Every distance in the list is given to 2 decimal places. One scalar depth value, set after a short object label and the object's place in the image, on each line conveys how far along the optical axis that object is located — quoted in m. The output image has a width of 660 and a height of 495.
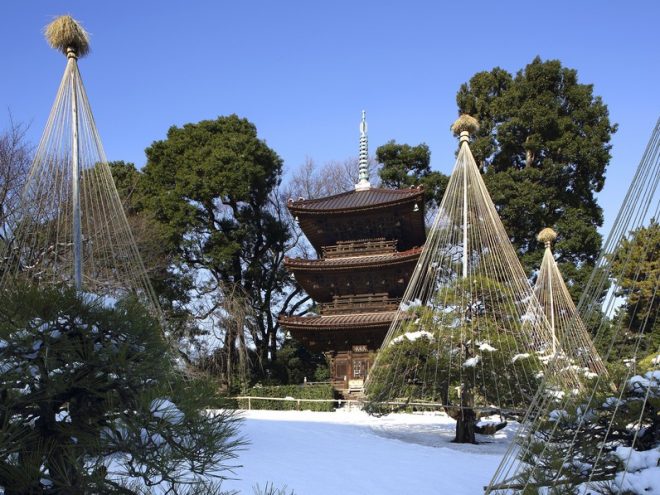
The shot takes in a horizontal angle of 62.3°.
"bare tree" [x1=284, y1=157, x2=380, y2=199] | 25.28
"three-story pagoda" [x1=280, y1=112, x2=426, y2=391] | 16.02
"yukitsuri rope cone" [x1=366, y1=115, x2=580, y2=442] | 9.02
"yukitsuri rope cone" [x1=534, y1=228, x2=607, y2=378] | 12.11
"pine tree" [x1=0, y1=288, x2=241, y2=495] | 1.75
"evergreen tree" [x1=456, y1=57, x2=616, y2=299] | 18.70
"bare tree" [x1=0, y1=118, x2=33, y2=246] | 11.68
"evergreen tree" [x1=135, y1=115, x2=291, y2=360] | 20.72
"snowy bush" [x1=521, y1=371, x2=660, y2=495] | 2.54
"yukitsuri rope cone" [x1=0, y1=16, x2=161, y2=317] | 5.86
